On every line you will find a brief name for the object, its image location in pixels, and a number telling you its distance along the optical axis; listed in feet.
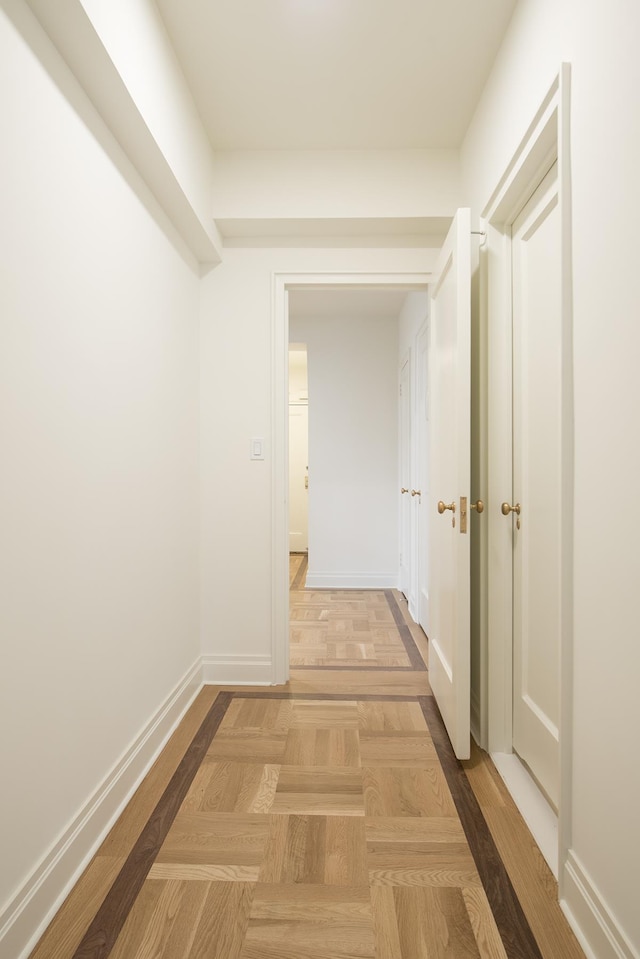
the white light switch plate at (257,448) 8.52
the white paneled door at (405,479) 13.85
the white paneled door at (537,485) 5.19
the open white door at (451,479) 6.10
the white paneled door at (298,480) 22.58
